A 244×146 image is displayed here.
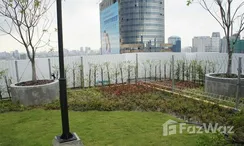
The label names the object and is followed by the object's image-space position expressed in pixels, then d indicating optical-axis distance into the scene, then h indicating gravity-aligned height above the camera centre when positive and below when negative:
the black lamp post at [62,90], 2.13 -0.33
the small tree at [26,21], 5.68 +1.19
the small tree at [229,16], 5.51 +1.20
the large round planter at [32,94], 5.15 -0.89
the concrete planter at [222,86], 5.17 -0.76
